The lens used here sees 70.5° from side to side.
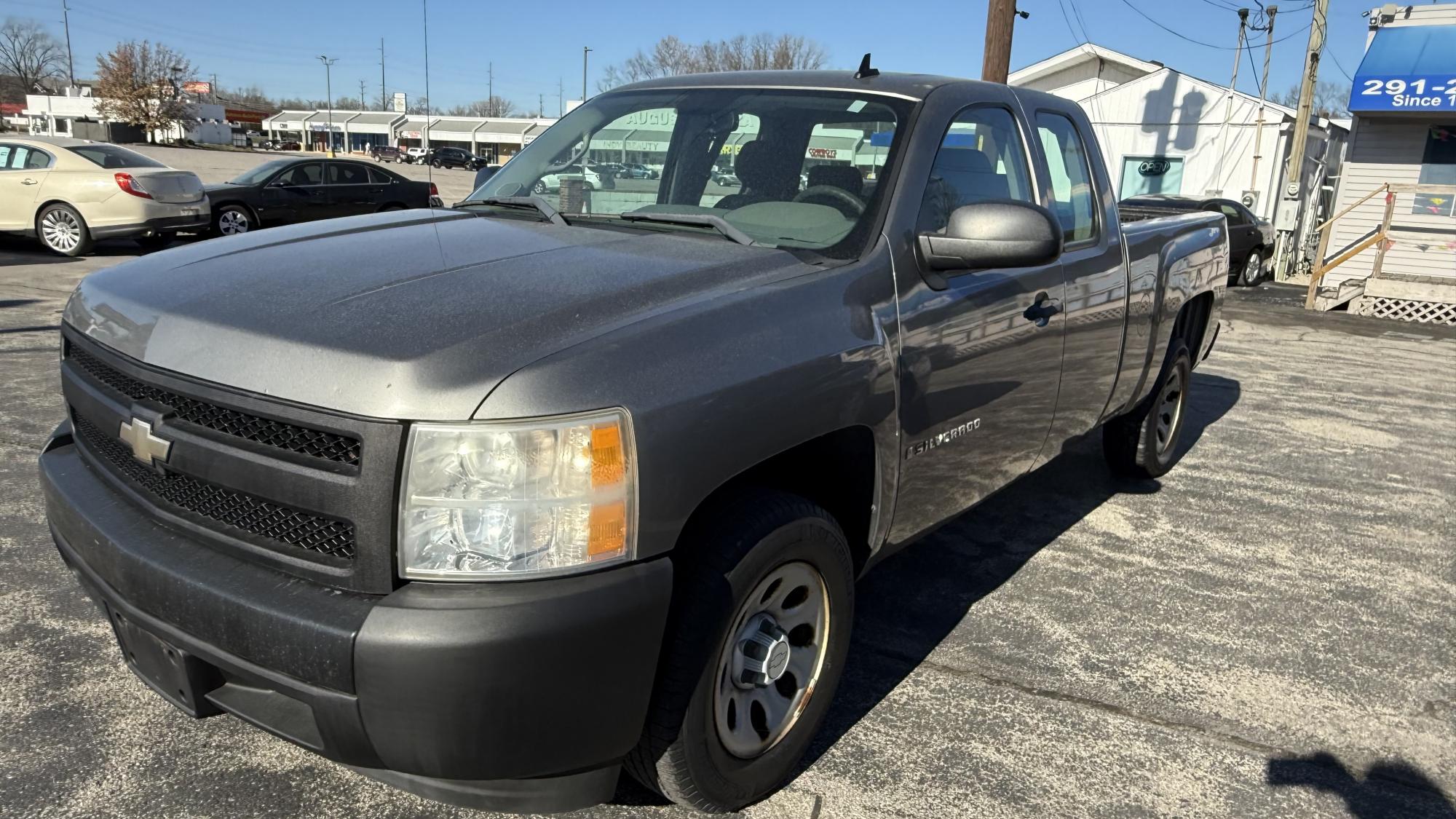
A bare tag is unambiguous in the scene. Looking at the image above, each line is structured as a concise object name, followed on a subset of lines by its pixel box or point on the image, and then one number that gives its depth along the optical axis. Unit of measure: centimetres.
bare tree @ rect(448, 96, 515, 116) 12238
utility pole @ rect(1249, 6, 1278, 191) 2331
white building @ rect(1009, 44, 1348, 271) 2342
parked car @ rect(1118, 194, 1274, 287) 1747
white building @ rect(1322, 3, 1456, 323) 1505
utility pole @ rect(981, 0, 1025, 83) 1202
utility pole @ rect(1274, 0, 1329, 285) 1997
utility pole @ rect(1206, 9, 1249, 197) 2394
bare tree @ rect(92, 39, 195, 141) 8300
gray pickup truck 194
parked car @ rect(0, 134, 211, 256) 1376
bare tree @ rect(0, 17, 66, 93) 10956
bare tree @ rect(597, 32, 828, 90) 5144
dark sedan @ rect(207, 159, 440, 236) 1569
